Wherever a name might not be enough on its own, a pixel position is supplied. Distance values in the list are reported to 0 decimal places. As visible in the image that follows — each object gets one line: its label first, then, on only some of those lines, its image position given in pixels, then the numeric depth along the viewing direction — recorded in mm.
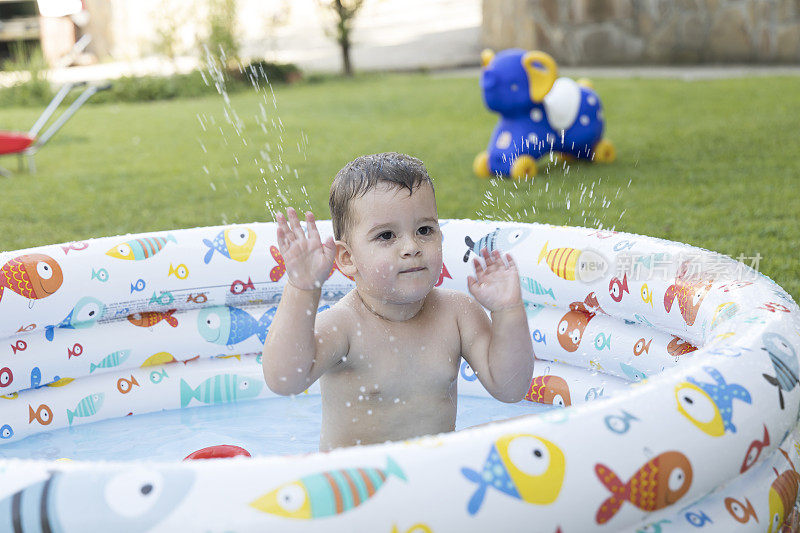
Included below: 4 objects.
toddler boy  1903
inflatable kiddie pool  1342
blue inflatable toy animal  5758
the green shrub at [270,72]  12172
